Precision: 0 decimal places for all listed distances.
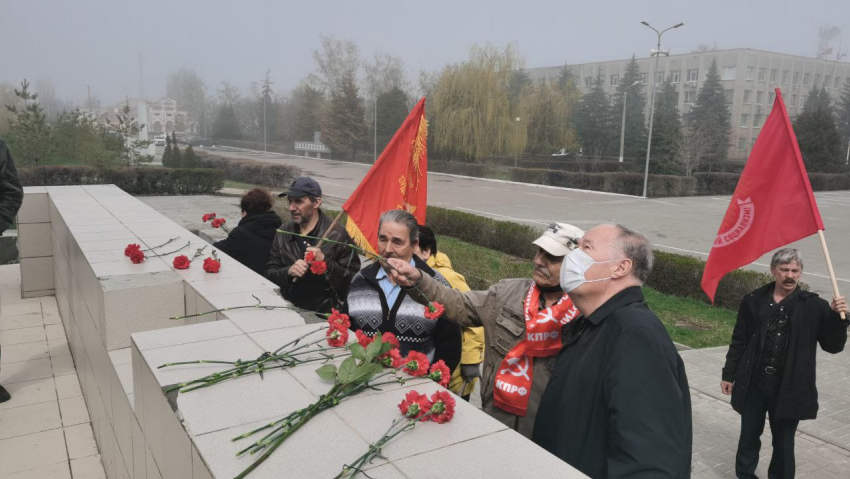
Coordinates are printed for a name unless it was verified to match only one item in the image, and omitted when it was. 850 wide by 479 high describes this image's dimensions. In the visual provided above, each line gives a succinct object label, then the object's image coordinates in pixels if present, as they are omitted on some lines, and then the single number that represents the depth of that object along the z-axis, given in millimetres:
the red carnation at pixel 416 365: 2109
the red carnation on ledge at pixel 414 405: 1789
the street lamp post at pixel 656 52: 28553
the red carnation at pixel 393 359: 2170
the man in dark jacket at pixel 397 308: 2969
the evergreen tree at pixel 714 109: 43275
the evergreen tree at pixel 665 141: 36750
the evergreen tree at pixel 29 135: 24516
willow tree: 41062
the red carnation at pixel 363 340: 2216
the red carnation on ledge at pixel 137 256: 3939
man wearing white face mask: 1603
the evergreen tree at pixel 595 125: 47875
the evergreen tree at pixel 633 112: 45169
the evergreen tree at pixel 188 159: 29906
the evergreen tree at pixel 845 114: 59719
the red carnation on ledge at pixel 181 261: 3873
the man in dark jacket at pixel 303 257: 3916
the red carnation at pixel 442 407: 1788
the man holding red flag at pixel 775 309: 3793
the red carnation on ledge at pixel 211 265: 3770
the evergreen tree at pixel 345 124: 50312
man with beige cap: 2387
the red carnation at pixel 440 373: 2129
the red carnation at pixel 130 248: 3977
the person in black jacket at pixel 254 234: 5168
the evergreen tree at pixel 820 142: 41906
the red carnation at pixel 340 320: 2367
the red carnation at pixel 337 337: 2373
